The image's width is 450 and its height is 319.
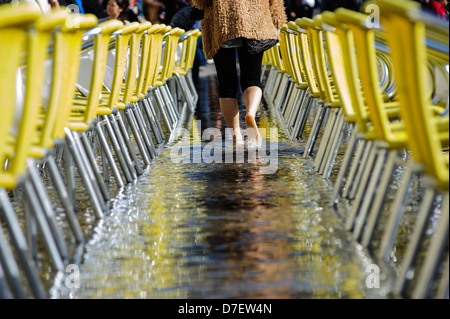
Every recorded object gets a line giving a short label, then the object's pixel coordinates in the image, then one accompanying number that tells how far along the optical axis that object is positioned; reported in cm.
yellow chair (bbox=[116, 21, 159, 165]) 1037
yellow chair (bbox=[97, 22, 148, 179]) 928
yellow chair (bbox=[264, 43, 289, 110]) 1968
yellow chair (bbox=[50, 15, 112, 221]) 640
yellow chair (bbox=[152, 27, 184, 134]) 1520
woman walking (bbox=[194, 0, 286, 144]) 1239
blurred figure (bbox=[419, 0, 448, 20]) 2525
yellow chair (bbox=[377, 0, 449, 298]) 446
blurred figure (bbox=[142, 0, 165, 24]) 2353
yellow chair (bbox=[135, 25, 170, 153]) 1220
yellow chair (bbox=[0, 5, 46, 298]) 452
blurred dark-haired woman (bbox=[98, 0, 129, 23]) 2092
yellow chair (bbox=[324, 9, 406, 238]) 606
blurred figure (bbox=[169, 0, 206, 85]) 2280
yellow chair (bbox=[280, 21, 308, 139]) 1355
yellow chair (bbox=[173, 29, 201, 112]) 1919
